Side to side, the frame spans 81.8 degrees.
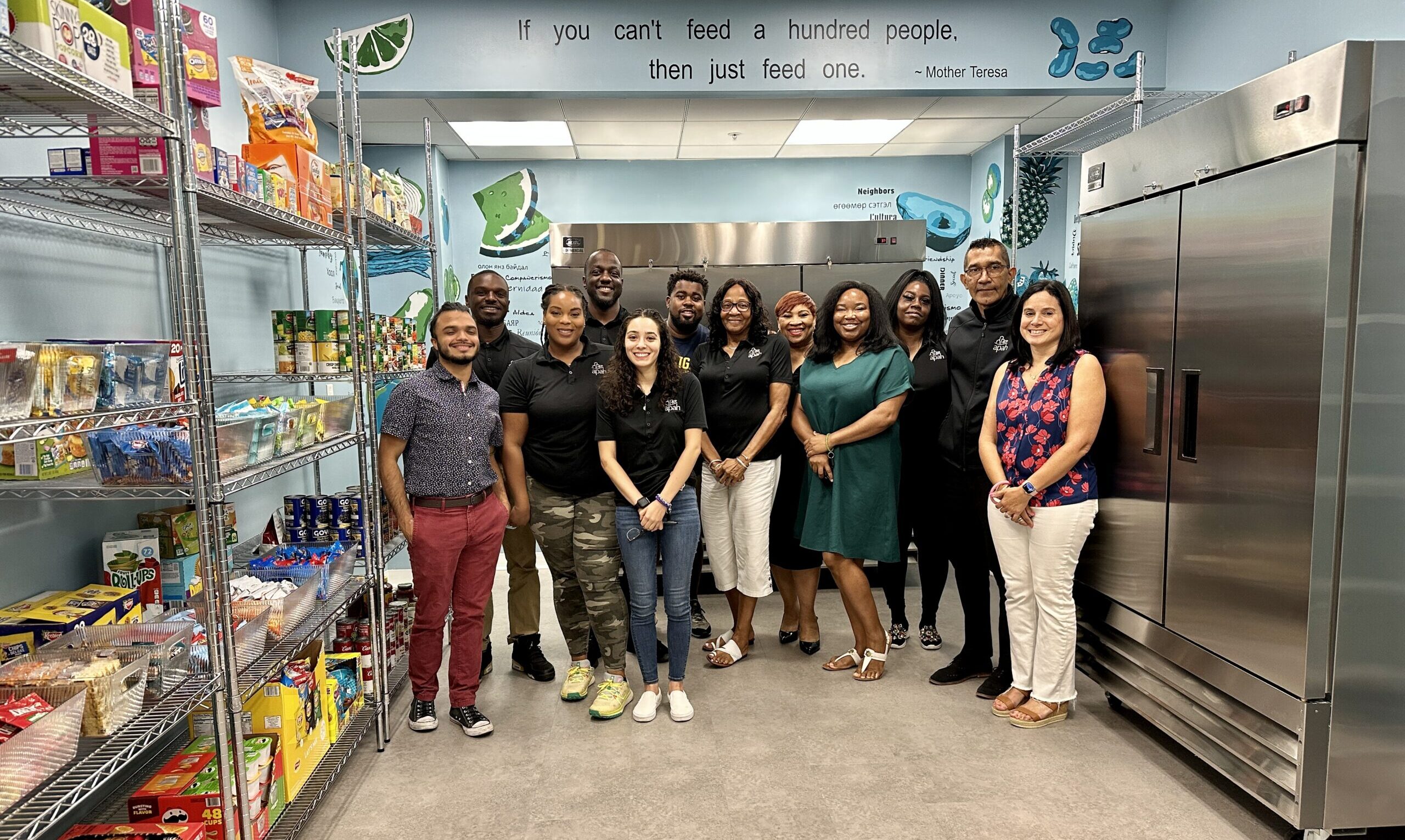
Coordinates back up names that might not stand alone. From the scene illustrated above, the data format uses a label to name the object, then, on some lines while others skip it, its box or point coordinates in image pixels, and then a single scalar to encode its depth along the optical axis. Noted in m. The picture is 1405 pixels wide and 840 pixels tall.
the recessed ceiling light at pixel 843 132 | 5.76
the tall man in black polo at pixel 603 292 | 3.64
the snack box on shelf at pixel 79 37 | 1.51
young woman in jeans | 3.04
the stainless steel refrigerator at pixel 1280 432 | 2.18
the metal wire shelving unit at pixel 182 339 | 1.56
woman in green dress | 3.41
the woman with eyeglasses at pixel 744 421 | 3.54
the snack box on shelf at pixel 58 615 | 1.97
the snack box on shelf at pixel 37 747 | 1.49
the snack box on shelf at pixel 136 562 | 2.44
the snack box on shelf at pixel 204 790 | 2.06
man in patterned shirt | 2.89
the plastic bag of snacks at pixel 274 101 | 2.52
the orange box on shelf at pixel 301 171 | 2.56
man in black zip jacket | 3.32
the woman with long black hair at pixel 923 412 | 3.64
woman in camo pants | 3.18
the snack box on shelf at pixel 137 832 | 2.01
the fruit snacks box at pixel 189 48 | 1.85
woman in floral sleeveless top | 2.91
